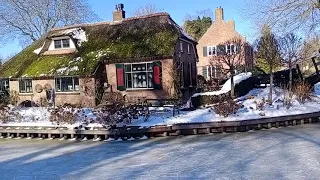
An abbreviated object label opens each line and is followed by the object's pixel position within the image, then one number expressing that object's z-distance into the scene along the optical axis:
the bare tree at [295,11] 17.59
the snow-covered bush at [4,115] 16.72
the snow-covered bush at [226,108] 14.67
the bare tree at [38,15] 39.38
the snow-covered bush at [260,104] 15.64
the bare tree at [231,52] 19.59
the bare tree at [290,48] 19.43
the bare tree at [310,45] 20.62
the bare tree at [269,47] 18.45
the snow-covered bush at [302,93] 17.28
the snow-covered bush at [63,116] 15.09
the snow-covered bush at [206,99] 17.68
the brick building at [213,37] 42.28
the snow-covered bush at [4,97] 25.08
